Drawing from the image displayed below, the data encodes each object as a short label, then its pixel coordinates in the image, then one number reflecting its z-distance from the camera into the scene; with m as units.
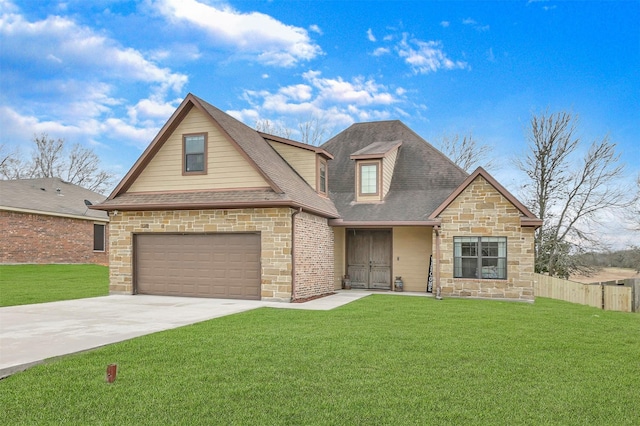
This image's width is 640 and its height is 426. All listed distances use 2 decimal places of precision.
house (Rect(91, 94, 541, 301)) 15.56
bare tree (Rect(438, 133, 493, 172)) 35.69
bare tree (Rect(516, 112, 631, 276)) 28.27
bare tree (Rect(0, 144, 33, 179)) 45.03
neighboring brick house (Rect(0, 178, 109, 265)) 27.31
